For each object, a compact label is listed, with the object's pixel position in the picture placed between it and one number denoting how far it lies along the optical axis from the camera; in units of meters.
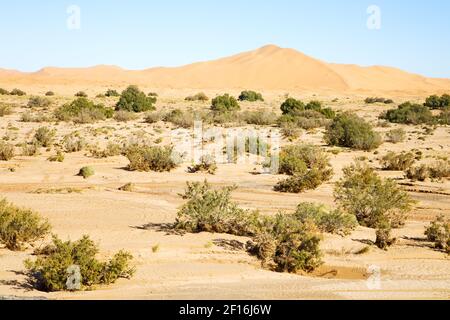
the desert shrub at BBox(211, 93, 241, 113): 38.06
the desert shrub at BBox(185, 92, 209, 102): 51.54
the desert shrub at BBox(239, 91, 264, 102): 52.10
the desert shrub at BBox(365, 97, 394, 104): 52.56
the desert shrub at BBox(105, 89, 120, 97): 52.93
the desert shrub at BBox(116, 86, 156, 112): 37.56
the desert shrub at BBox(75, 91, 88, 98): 53.08
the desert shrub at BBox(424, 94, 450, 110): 44.75
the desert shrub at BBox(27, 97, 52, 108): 39.62
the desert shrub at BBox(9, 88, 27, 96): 51.50
